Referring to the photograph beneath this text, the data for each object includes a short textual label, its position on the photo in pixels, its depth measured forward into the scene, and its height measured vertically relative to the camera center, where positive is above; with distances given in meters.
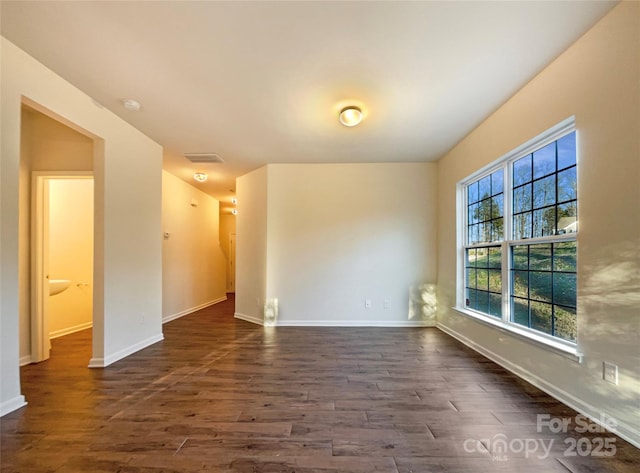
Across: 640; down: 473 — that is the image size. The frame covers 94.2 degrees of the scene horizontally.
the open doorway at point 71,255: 4.24 -0.24
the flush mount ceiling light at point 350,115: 3.02 +1.29
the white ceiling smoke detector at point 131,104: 2.91 +1.35
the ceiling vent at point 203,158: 4.44 +1.27
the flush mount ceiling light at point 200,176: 5.38 +1.17
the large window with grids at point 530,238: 2.39 +0.02
